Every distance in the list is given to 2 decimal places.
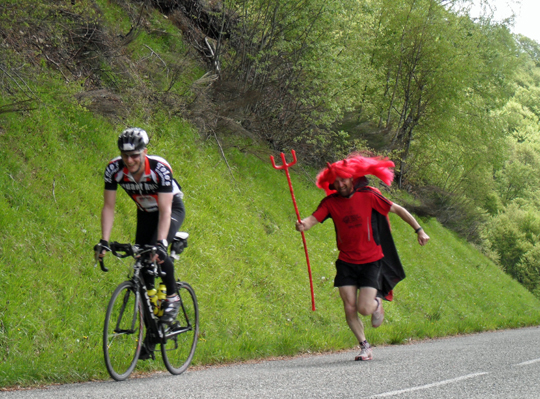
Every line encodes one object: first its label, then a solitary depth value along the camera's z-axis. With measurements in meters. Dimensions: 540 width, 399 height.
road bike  10.75
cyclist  10.83
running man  15.33
